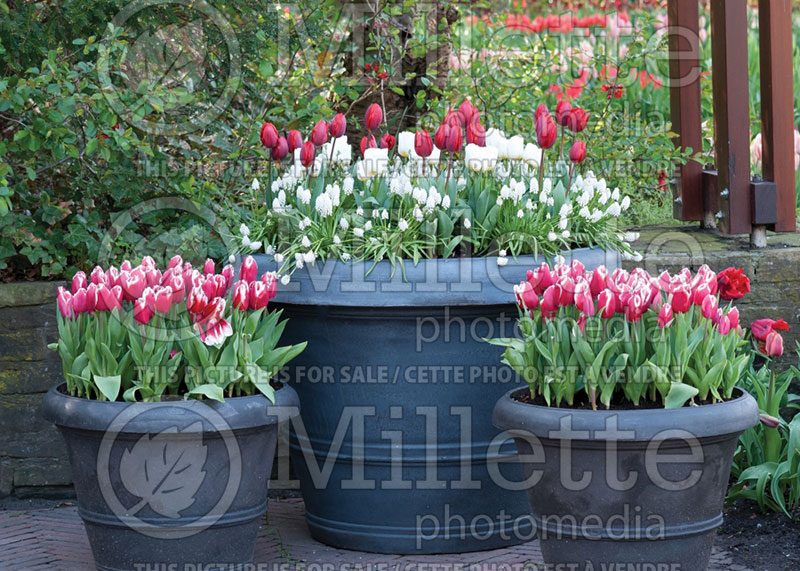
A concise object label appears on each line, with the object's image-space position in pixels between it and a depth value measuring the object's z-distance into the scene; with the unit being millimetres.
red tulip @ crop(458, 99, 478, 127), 6082
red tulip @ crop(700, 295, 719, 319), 5215
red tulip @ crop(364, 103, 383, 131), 6262
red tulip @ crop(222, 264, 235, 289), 5895
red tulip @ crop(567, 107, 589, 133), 6203
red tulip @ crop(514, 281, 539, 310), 5305
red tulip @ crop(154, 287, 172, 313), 5234
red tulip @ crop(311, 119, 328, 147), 6266
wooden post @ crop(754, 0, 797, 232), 7605
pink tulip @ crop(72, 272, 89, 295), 5715
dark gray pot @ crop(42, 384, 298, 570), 5340
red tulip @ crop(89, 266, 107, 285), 5727
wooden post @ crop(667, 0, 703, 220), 8711
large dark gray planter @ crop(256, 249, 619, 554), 5867
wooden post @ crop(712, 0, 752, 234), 7844
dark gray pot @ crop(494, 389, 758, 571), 5004
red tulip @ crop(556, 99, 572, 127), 6285
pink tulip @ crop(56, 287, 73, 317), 5633
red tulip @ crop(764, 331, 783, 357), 6309
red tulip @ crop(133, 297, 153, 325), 5292
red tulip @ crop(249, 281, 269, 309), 5602
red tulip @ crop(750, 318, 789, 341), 6389
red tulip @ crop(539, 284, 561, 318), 5187
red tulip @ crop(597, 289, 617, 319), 5090
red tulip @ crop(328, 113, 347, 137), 6297
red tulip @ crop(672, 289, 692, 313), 5129
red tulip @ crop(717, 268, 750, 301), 6203
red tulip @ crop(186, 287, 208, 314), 5246
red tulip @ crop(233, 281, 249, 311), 5527
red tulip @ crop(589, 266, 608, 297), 5254
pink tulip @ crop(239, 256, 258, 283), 5711
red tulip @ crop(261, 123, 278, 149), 6156
